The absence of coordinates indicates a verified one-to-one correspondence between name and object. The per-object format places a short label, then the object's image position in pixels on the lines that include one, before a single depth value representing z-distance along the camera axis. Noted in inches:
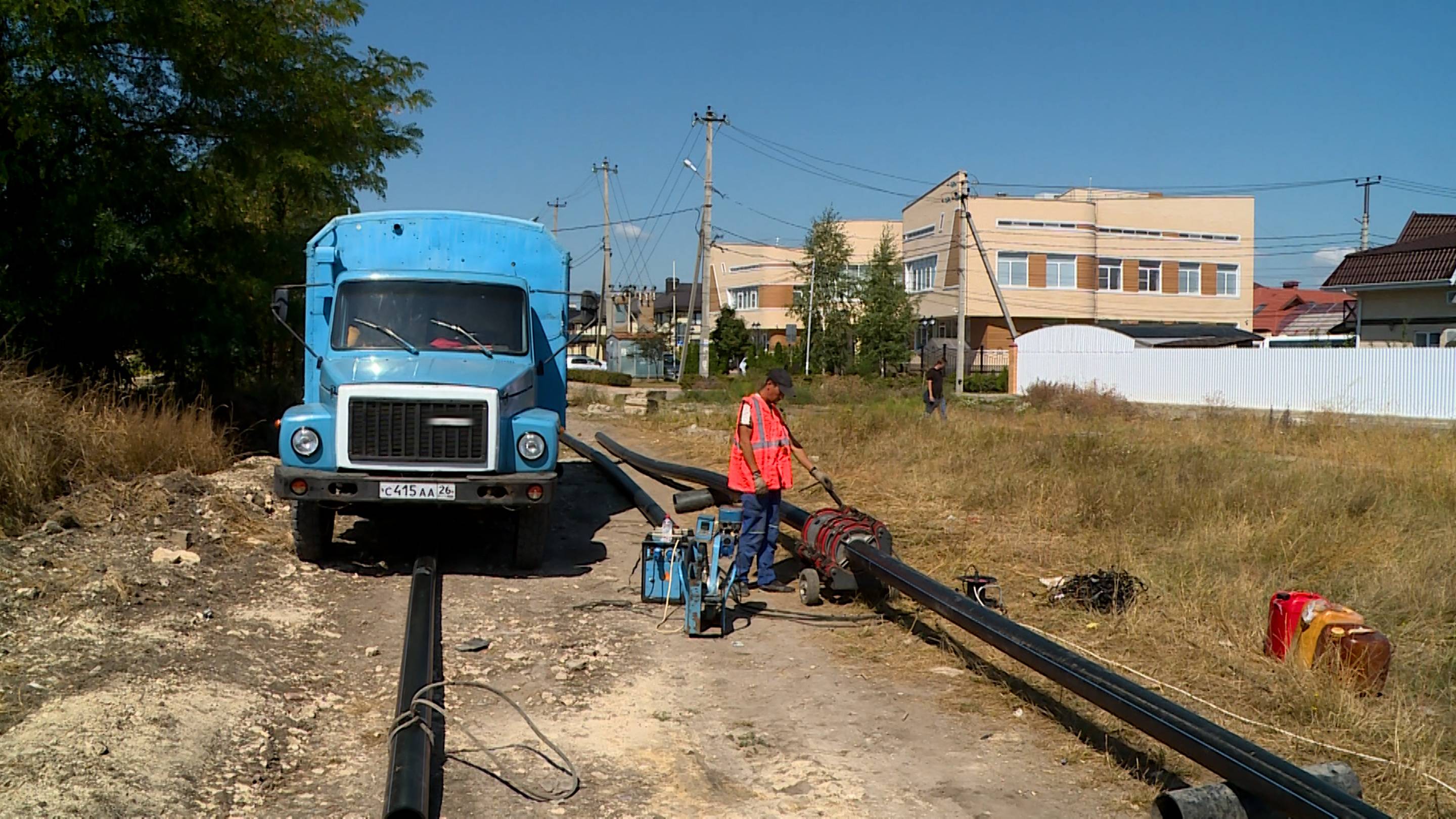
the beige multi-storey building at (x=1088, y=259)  2336.4
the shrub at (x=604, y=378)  1926.7
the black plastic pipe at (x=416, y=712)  169.6
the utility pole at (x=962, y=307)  1563.7
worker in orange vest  328.2
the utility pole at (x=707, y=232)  1819.6
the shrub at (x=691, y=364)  2137.7
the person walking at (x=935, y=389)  962.7
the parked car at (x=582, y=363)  2500.0
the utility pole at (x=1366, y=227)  2792.8
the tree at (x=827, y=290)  2439.7
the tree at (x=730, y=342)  2699.3
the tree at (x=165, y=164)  516.7
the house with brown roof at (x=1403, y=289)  1332.4
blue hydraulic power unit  297.6
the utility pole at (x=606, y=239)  2556.6
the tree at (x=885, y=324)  2229.3
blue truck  338.6
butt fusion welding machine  305.3
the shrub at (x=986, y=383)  1831.2
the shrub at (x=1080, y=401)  1164.5
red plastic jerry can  258.5
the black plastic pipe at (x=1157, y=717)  154.7
